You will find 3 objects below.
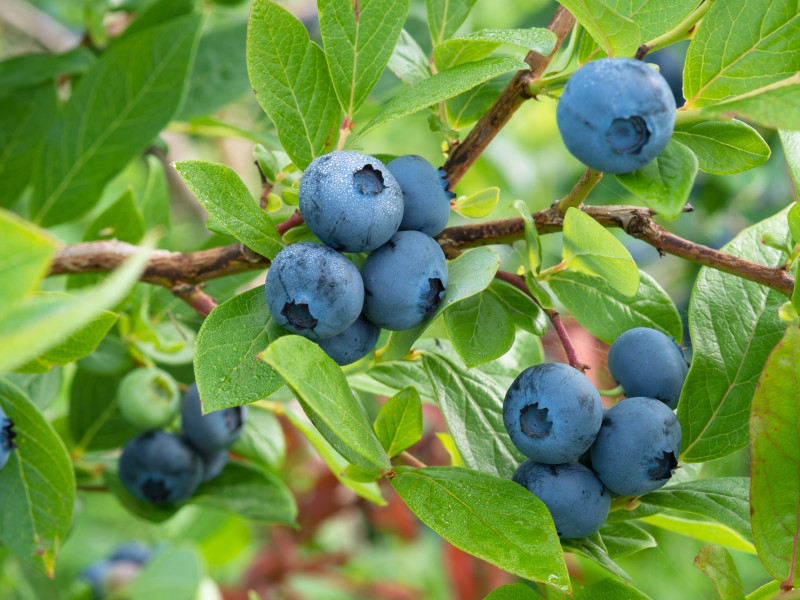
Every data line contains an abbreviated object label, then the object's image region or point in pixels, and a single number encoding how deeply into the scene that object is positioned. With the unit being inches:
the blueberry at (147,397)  16.6
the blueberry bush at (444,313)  13.5
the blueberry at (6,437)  15.0
